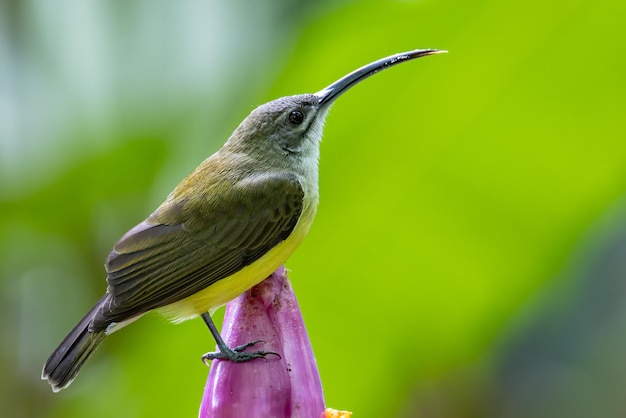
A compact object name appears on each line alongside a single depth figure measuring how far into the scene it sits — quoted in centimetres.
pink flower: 294
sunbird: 298
